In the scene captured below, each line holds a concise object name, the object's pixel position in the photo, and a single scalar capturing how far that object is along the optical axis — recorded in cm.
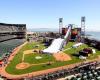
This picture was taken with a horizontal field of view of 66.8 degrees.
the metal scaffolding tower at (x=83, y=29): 7369
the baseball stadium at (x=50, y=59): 2880
